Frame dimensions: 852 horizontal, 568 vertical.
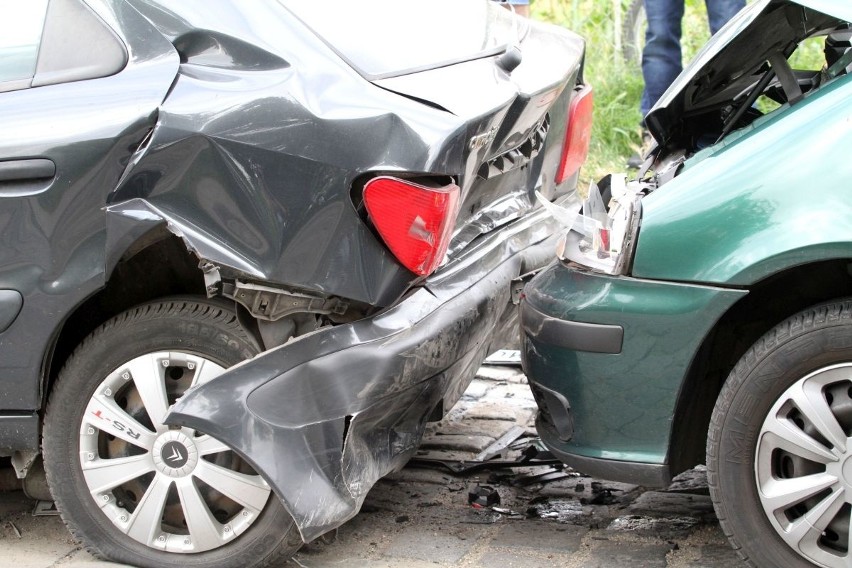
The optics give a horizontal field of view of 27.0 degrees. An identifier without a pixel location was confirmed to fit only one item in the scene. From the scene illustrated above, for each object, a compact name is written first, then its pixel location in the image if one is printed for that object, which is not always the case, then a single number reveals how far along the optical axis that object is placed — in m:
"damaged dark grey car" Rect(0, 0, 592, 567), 4.40
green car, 4.17
